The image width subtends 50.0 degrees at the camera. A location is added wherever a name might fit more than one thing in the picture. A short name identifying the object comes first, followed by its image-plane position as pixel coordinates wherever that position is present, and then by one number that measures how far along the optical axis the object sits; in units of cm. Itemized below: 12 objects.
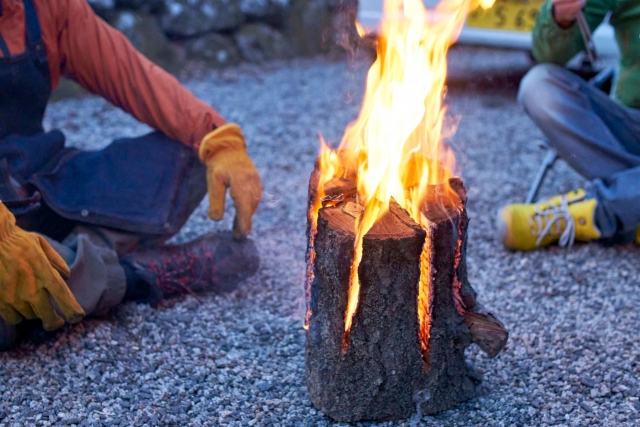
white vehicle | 473
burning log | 175
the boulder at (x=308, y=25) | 712
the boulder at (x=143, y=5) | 598
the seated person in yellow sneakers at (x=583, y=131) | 297
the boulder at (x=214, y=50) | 646
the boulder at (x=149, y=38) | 586
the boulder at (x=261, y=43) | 680
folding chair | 303
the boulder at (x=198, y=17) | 626
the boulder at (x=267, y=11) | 680
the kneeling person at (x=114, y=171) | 233
